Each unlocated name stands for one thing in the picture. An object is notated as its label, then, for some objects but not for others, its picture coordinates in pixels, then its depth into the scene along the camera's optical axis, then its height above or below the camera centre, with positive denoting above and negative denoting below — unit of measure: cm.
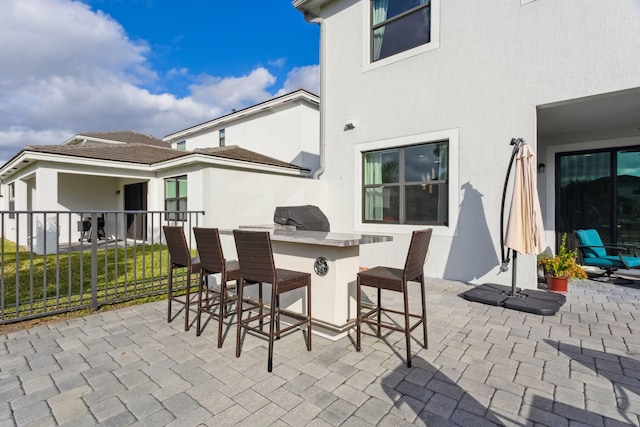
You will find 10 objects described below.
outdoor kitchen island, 307 -62
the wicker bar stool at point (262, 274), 257 -54
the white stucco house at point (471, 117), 459 +170
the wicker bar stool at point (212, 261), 302 -50
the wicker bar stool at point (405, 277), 266 -58
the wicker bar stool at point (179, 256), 343 -50
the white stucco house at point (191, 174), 689 +135
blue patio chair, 527 -78
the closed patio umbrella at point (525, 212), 424 +1
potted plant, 483 -95
